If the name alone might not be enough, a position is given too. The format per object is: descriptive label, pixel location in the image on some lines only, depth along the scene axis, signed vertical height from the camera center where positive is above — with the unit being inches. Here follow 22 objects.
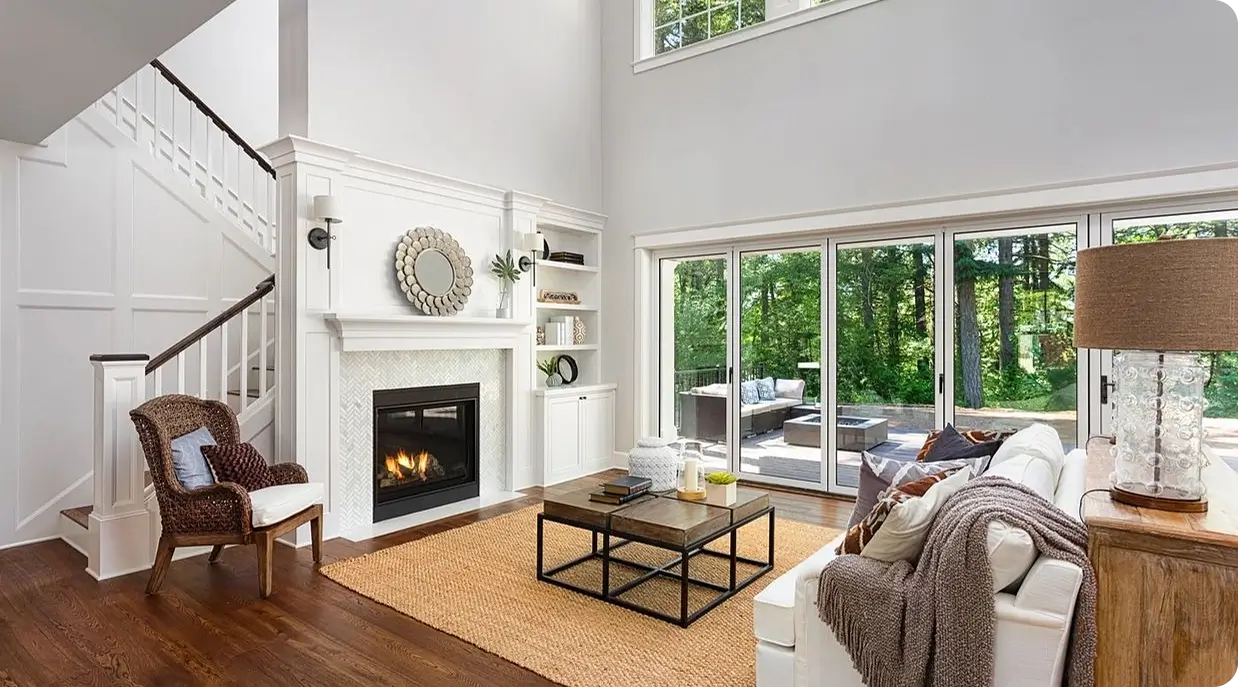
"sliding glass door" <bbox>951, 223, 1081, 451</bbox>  176.1 +2.4
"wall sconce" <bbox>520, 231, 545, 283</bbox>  219.0 +31.9
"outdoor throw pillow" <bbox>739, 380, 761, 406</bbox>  229.8 -18.8
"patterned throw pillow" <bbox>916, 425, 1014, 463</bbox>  127.0 -19.0
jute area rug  102.3 -49.8
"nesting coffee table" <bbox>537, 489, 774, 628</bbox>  116.3 -35.1
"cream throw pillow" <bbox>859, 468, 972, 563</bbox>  76.6 -22.3
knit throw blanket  67.2 -28.2
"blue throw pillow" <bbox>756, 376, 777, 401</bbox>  226.2 -16.7
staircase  139.5 -3.6
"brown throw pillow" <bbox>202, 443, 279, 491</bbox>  140.1 -26.4
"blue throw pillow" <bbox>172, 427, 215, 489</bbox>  131.4 -24.1
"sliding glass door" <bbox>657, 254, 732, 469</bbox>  237.3 -4.6
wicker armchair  126.8 -32.6
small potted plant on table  131.8 -30.2
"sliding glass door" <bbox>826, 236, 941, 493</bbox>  197.2 -4.2
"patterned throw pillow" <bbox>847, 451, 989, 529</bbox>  104.7 -22.0
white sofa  66.2 -30.7
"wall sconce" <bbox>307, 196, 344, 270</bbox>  159.2 +31.5
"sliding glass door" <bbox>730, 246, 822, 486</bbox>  217.9 -9.2
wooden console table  61.3 -24.7
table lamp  61.5 -0.1
